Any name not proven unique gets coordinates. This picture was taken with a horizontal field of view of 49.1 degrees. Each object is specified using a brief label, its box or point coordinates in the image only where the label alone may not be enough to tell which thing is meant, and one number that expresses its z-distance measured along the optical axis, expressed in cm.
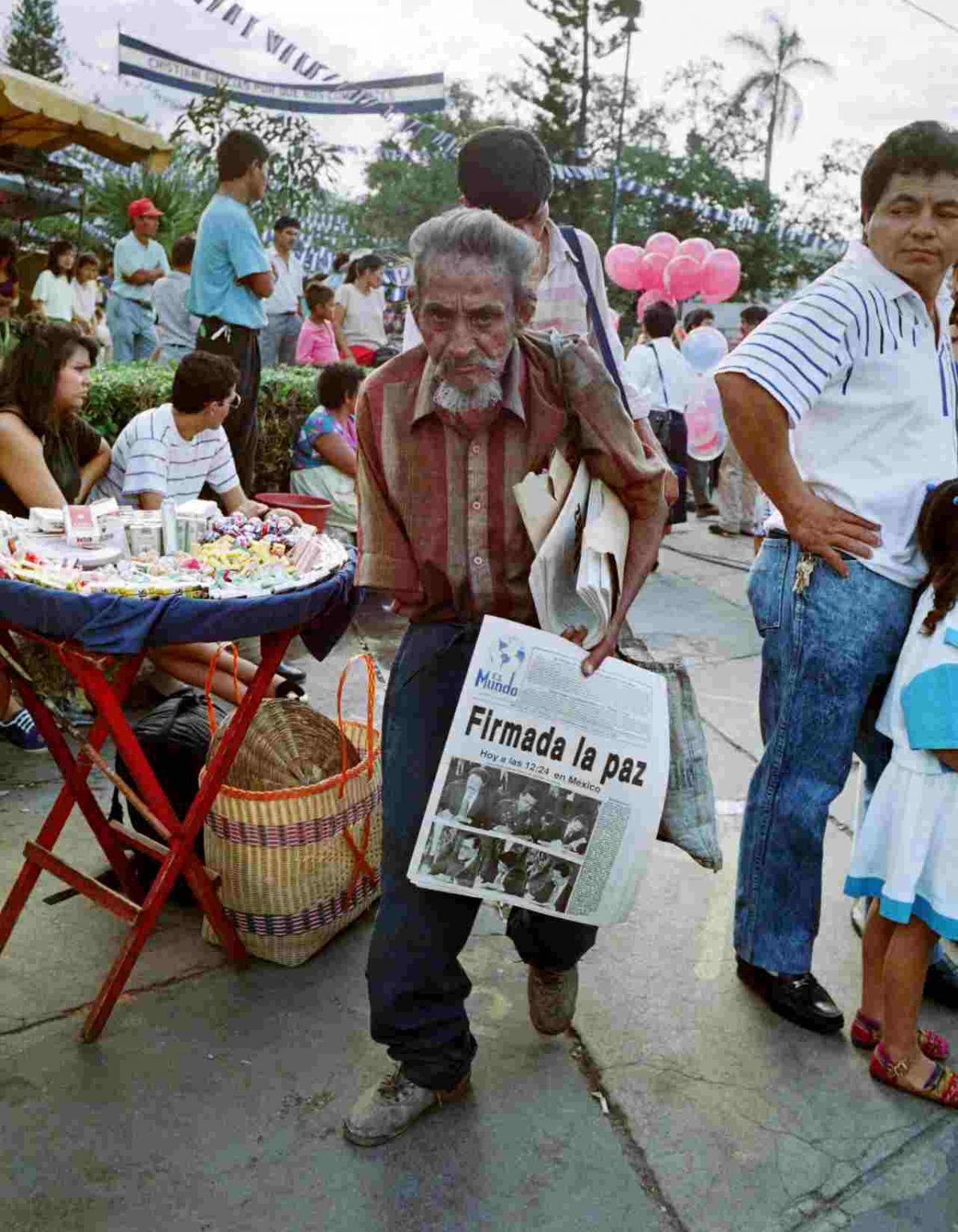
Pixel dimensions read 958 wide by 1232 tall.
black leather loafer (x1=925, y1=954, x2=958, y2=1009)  255
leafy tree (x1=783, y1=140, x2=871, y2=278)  3406
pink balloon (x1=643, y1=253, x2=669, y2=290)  1115
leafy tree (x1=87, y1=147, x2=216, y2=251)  1823
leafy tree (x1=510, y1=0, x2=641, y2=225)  3525
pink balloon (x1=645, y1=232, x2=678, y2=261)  1128
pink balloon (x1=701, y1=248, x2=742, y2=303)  1065
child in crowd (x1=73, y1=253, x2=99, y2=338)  1160
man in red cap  948
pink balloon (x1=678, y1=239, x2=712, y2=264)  1092
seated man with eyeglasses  401
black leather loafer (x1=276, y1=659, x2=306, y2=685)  435
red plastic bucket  490
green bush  542
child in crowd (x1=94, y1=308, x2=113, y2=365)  1110
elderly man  181
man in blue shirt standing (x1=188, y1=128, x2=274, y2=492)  500
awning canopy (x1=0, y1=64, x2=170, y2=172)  829
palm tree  3744
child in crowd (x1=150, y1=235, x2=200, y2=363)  690
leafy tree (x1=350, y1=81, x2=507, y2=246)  3994
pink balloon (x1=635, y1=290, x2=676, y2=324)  1113
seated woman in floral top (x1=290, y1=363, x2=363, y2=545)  570
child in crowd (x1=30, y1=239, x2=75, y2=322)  1091
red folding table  211
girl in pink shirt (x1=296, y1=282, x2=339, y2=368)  902
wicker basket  253
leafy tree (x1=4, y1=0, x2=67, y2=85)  4475
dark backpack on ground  284
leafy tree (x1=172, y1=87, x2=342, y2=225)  1498
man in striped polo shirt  216
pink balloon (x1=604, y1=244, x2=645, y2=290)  1147
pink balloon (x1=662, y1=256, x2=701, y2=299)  1058
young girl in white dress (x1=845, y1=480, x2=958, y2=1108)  216
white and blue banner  1409
